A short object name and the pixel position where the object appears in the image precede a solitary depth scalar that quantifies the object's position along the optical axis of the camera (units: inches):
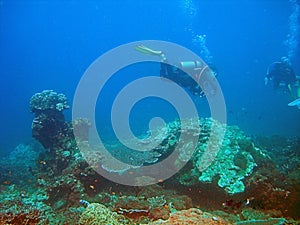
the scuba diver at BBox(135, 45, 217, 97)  392.5
